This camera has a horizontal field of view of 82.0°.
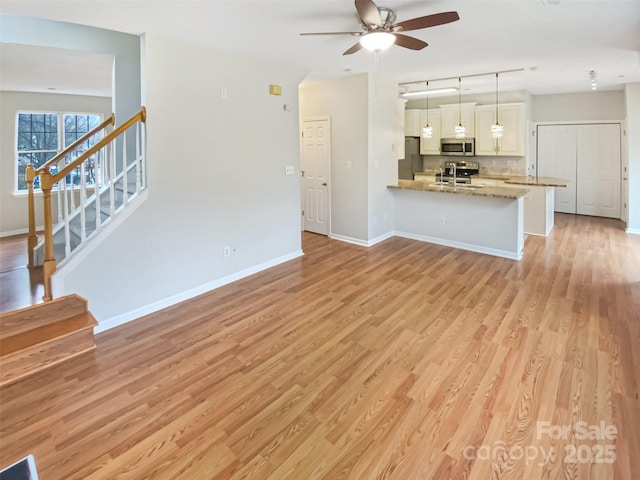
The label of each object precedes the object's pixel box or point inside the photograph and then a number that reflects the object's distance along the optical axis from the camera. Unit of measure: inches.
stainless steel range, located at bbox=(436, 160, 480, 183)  325.7
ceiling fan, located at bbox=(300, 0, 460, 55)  97.3
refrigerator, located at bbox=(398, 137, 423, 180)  349.4
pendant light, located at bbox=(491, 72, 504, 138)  245.6
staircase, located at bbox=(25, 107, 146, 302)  120.7
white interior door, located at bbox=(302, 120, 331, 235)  248.8
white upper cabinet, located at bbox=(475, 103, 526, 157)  295.9
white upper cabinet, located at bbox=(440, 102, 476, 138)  315.9
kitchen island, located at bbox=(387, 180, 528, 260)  208.7
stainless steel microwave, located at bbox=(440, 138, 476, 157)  321.1
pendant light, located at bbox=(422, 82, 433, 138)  262.7
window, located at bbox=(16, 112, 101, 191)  261.6
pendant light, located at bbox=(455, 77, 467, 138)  244.2
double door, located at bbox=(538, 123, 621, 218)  303.1
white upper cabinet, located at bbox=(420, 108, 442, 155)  336.5
